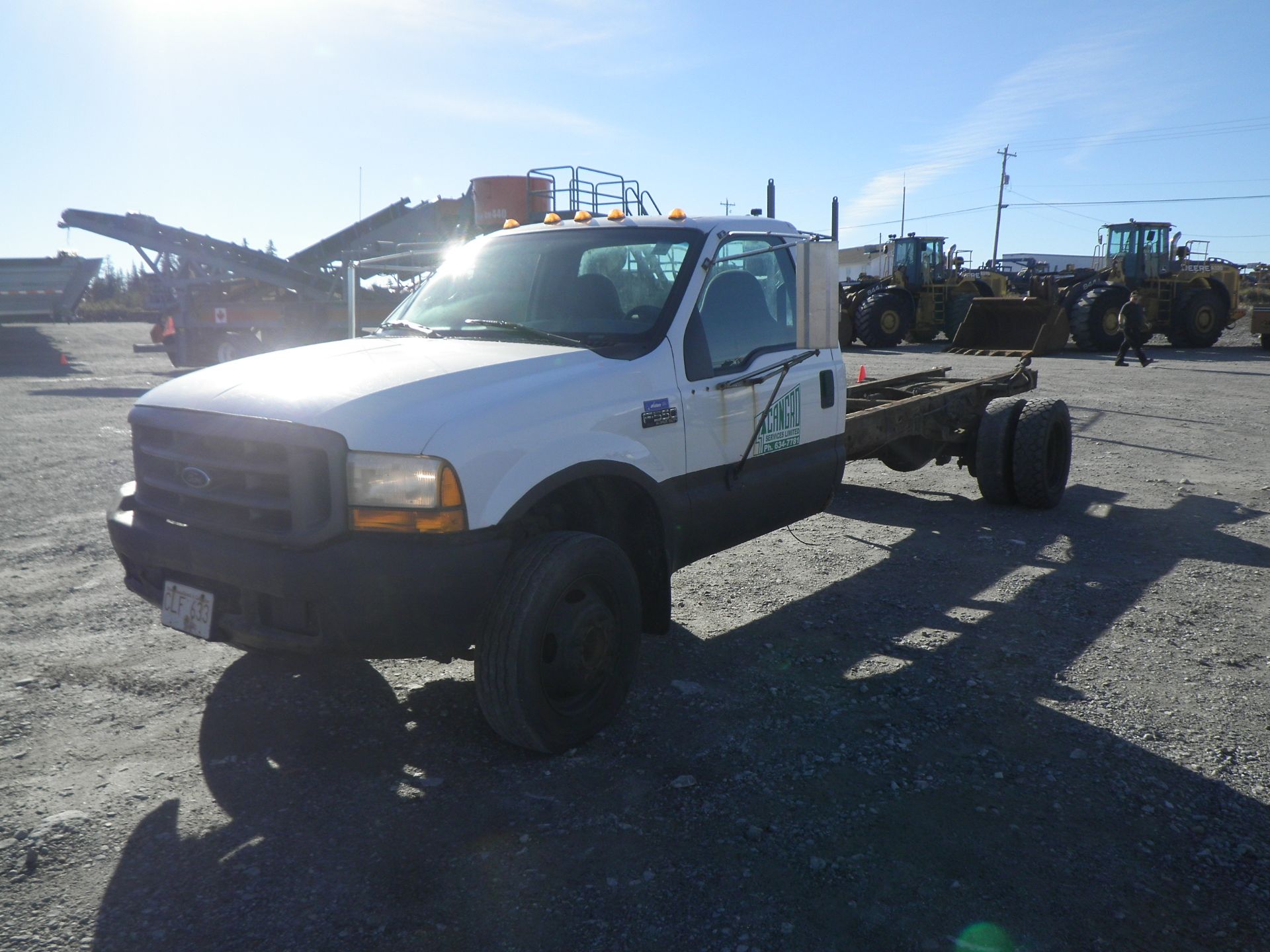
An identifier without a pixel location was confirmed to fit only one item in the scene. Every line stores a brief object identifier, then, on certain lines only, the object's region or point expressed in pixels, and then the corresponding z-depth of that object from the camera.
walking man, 18.66
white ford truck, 3.04
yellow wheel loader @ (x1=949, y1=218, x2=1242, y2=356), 20.78
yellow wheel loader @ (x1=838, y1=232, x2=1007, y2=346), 25.25
